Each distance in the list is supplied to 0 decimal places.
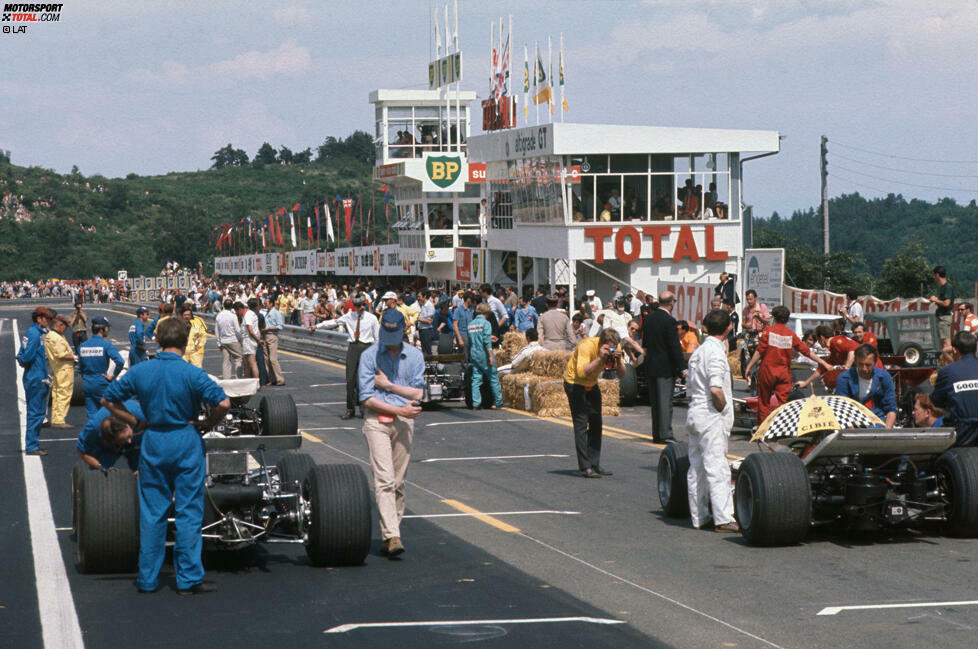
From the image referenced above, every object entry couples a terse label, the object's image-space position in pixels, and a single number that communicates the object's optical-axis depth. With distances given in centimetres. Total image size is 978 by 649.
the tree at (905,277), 6700
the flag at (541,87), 4806
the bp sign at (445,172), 6188
